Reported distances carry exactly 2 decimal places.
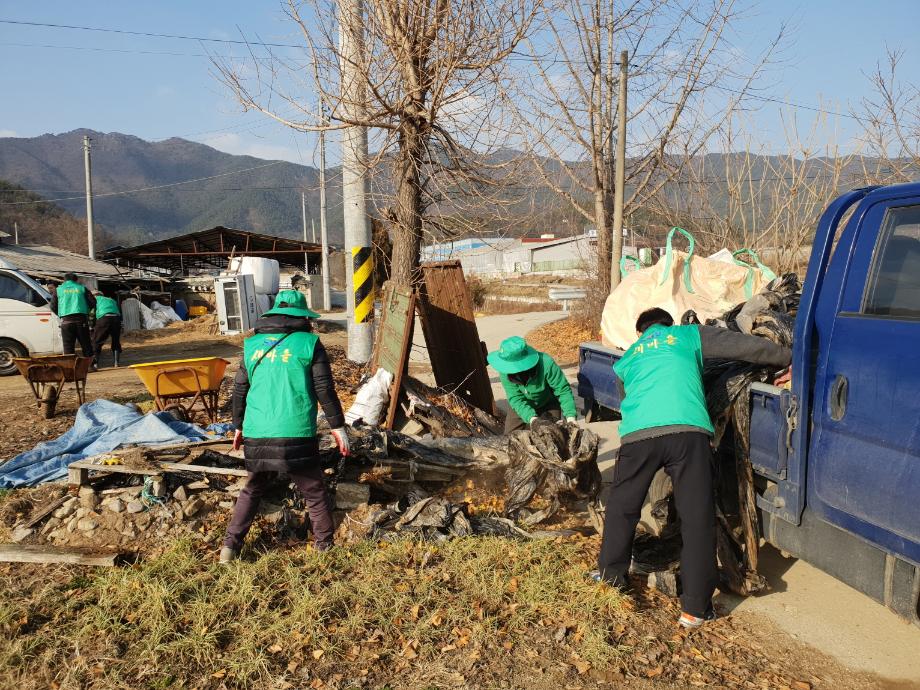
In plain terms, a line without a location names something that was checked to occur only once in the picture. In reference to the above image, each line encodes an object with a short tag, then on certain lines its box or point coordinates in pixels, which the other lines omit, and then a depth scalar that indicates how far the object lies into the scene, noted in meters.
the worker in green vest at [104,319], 12.64
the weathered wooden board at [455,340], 7.75
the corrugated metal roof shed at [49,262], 19.92
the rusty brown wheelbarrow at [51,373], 7.84
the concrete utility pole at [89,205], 29.01
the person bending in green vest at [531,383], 5.43
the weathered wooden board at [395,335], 6.62
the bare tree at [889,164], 10.24
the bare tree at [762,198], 10.27
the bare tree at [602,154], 12.08
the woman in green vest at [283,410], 4.11
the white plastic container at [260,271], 22.95
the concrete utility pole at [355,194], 7.30
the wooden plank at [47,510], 4.46
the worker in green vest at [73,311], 11.64
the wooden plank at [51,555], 4.07
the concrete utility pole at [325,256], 29.73
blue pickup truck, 2.78
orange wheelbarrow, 6.44
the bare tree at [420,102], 7.02
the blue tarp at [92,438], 5.31
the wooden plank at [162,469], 4.71
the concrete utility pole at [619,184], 11.88
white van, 12.31
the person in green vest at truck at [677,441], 3.47
